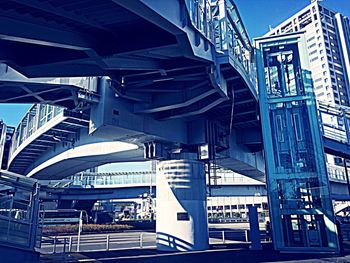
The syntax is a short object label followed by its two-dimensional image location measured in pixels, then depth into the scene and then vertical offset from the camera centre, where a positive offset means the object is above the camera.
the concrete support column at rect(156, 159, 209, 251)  17.12 +0.36
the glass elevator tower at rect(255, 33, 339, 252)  15.65 +3.35
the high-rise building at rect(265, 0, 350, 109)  91.31 +50.09
